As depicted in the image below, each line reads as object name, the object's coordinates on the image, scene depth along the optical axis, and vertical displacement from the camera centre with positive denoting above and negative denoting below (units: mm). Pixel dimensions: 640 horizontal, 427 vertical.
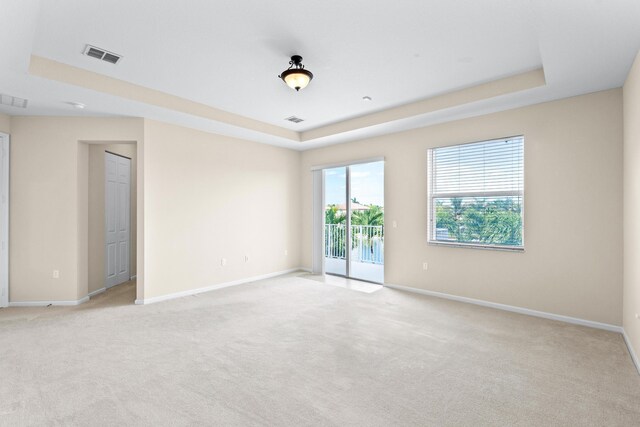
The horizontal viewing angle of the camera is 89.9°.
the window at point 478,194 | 4141 +252
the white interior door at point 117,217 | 5332 -132
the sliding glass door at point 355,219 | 6184 -173
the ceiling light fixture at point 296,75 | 3021 +1295
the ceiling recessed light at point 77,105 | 3842 +1275
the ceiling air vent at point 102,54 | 2893 +1449
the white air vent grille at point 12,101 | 3633 +1266
